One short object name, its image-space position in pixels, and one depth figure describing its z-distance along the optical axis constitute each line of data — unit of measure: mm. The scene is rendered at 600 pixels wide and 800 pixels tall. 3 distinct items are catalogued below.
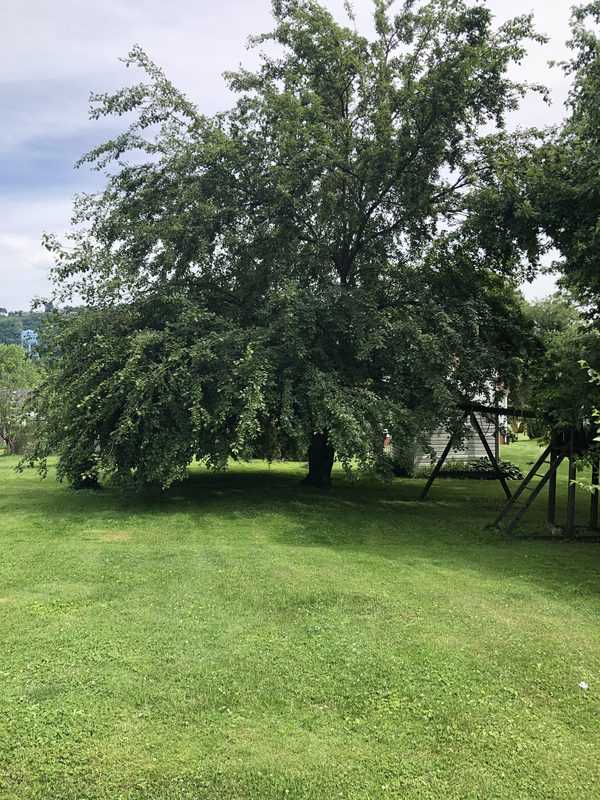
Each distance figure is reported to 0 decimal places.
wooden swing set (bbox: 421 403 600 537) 8727
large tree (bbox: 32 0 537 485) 10250
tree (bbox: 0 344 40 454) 27391
